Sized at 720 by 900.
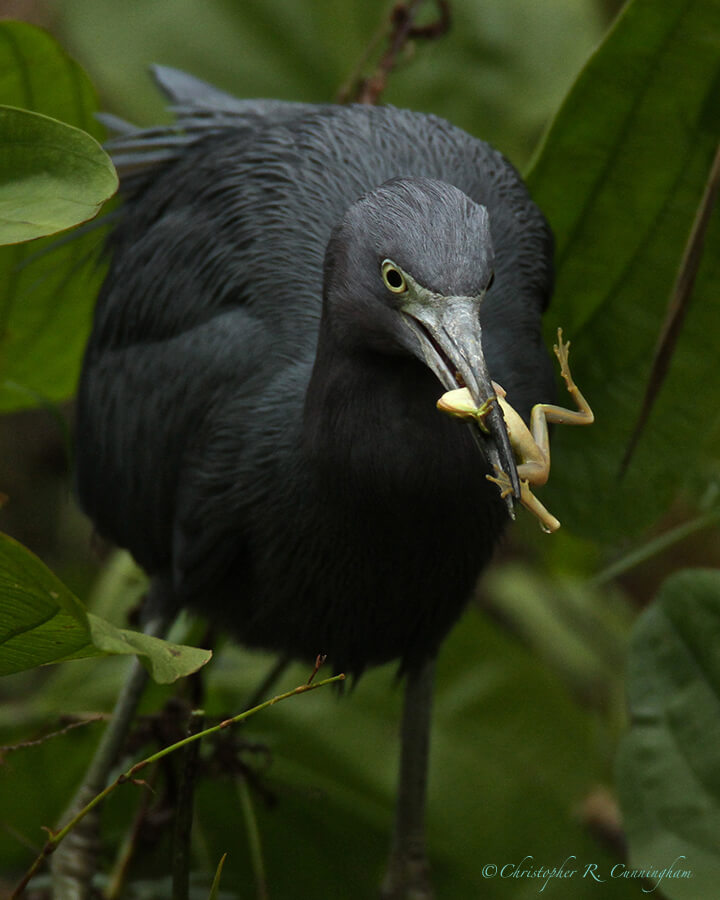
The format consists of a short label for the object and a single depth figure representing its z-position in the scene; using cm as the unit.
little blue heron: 483
